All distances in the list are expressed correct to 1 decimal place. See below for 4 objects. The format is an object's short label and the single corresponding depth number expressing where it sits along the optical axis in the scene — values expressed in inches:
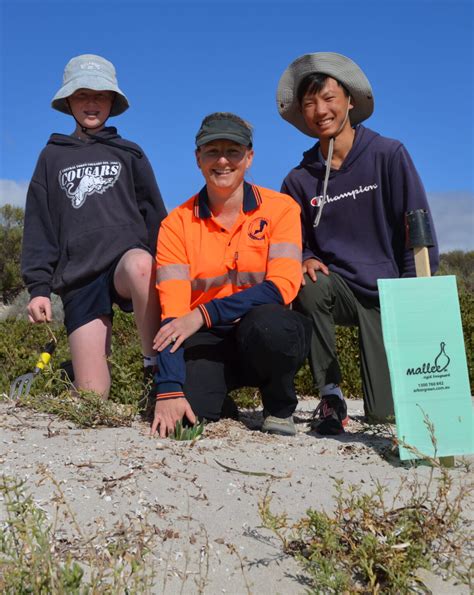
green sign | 126.5
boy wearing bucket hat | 174.1
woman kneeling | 145.2
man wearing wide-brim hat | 162.1
